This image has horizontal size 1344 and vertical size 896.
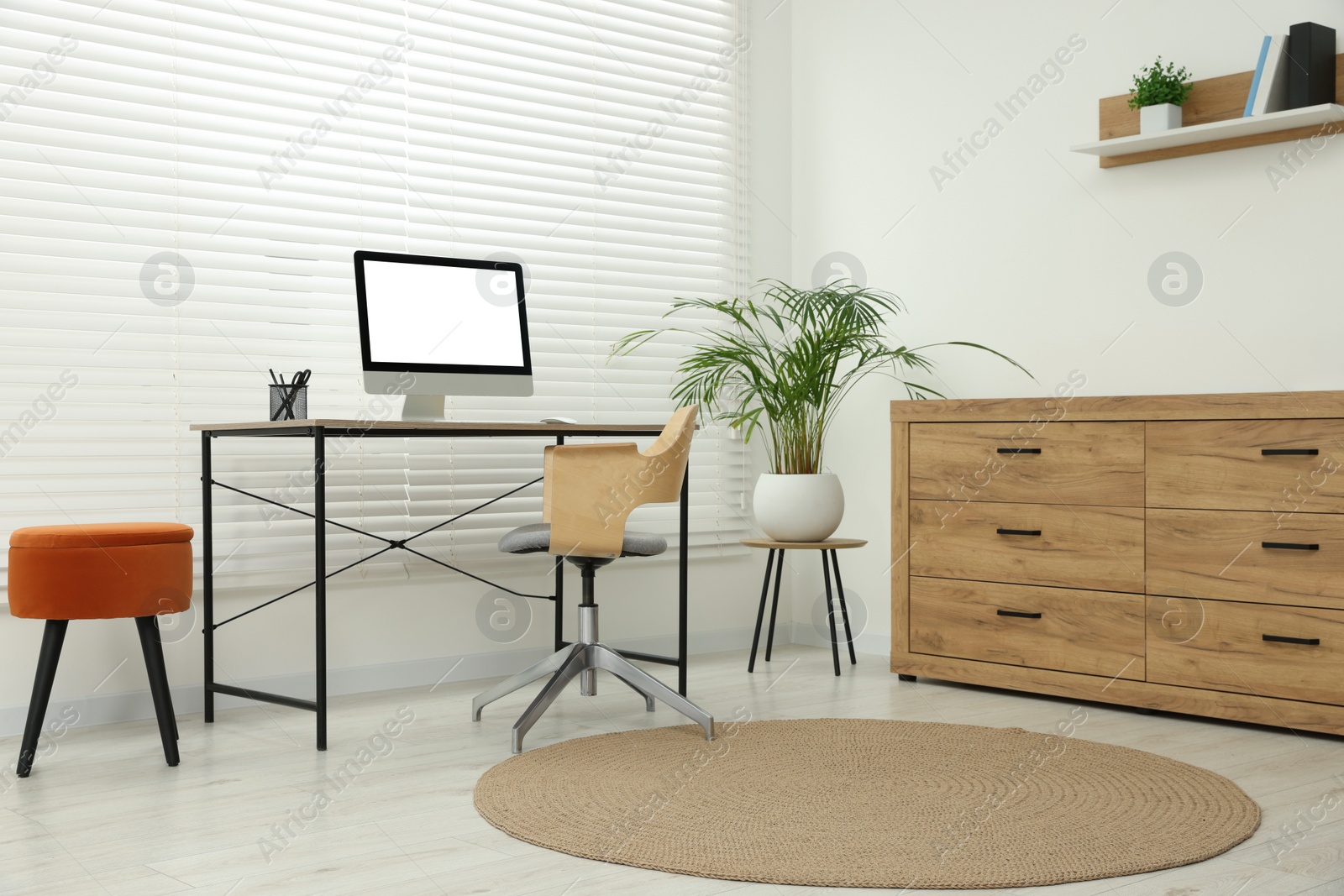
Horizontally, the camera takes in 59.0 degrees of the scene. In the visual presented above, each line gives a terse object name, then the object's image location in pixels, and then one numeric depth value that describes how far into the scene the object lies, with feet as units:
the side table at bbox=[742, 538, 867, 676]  12.76
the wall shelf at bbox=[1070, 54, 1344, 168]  10.71
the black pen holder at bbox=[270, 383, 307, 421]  10.37
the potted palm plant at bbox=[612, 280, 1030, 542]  12.95
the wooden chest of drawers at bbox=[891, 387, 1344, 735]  9.75
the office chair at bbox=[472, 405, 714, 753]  9.46
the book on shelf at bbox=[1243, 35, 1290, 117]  10.75
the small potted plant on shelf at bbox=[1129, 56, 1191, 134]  11.52
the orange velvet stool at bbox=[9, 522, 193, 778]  8.65
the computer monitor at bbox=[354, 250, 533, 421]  10.61
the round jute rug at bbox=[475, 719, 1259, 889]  6.72
